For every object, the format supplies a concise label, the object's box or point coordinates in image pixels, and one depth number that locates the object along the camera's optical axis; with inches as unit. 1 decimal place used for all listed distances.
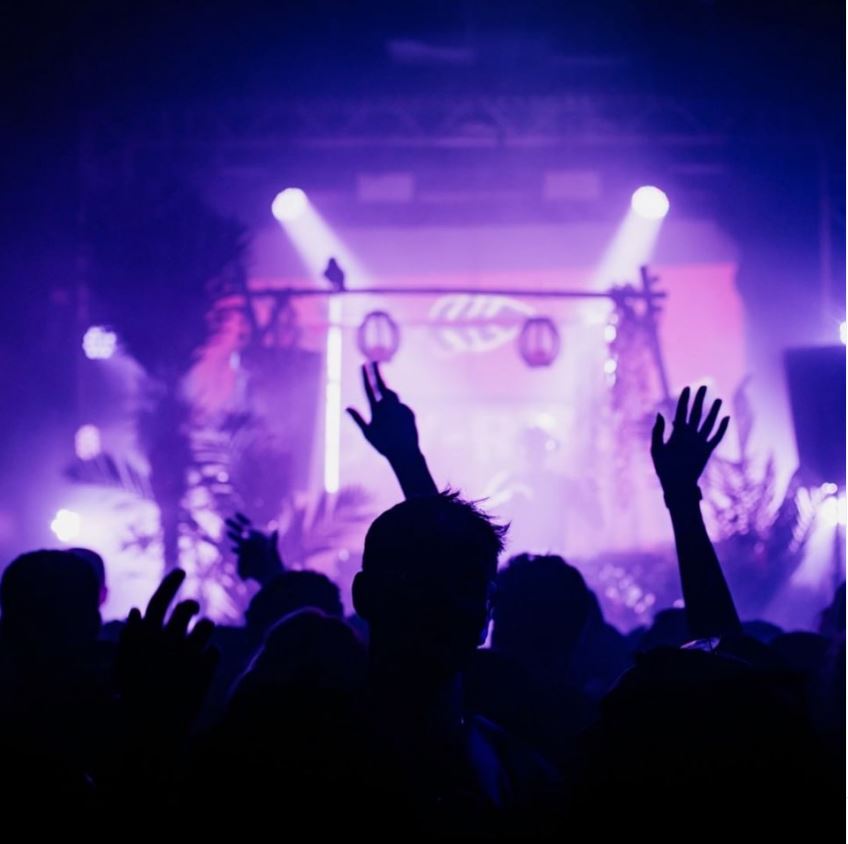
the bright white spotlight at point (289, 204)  505.0
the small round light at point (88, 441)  479.1
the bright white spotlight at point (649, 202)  478.9
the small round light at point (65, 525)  429.4
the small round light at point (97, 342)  398.3
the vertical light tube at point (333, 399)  506.6
